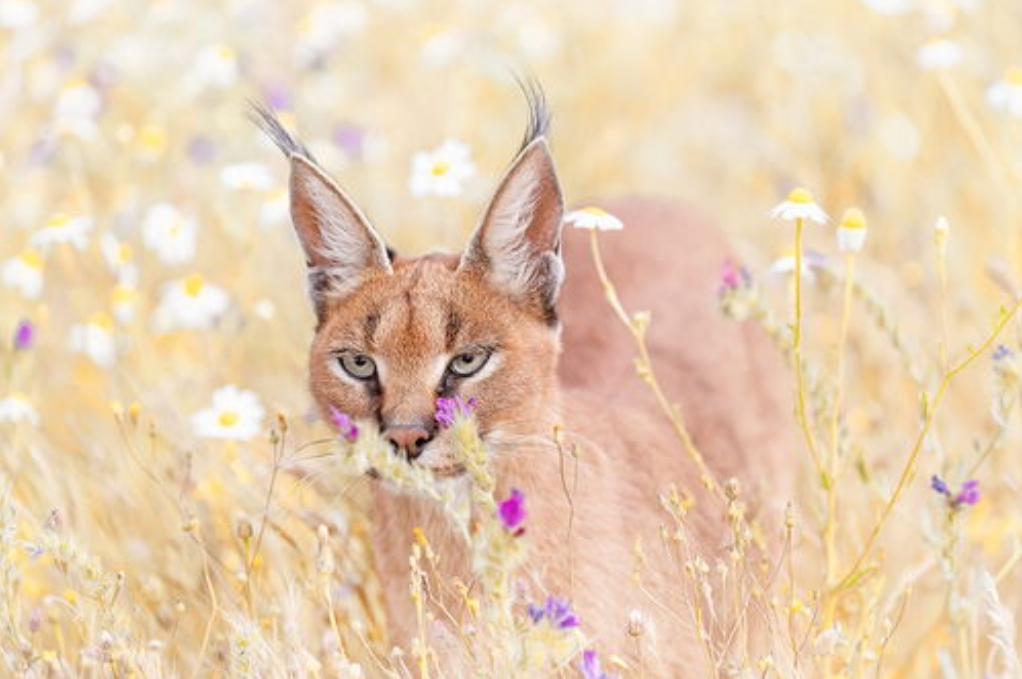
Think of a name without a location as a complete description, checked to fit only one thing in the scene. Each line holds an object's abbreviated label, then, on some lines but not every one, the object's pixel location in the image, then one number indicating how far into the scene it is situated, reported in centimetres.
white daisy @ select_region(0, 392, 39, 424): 896
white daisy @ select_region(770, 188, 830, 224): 702
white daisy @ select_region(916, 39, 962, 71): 1123
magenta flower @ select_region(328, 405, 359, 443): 632
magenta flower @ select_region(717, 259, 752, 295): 712
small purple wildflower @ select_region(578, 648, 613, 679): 592
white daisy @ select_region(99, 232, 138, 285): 1048
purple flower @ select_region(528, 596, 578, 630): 541
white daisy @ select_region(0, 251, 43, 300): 1053
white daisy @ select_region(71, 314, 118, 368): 1049
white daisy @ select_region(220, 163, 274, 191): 1021
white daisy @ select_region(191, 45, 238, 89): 1230
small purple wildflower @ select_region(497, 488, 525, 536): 555
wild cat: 740
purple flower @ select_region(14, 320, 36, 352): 909
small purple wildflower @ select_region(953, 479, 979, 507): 624
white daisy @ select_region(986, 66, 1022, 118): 945
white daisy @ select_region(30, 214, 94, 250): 983
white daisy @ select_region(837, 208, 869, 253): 686
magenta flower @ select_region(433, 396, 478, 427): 670
